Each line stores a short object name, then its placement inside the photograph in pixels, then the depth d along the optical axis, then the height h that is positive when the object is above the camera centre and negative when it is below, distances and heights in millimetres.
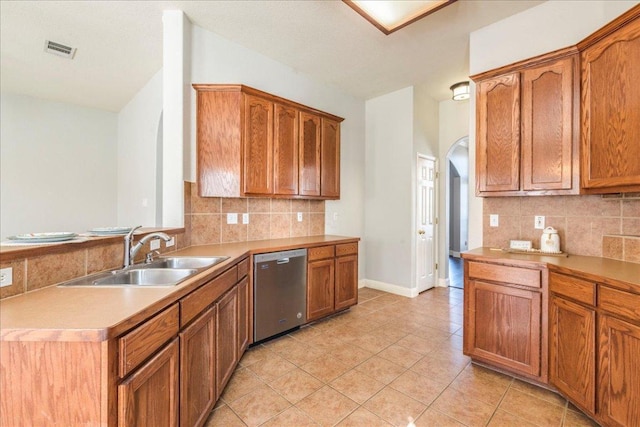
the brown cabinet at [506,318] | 2062 -806
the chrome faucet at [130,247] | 1838 -222
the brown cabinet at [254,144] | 2836 +707
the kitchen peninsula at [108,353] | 938 -515
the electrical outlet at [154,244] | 2211 -251
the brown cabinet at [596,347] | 1503 -786
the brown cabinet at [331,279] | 3164 -777
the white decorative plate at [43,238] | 1459 -132
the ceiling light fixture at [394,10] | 2141 +1543
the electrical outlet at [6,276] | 1203 -269
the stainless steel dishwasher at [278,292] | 2682 -781
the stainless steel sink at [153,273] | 1582 -377
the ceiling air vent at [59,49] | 3289 +1890
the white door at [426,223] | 4434 -180
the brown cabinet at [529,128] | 2215 +691
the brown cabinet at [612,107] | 1811 +694
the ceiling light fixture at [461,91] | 4008 +1676
